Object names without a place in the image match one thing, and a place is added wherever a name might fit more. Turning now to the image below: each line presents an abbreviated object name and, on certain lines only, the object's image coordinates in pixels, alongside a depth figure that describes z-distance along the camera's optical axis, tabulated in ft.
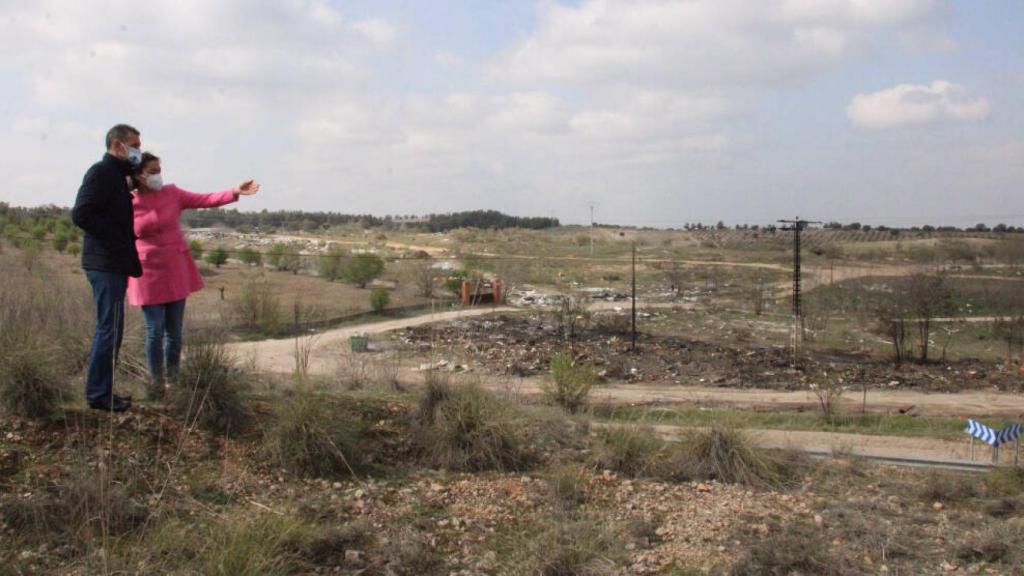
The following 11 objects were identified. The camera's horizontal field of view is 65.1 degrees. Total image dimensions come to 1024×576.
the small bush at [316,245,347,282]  116.06
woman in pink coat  19.33
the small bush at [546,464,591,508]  17.31
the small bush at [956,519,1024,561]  15.08
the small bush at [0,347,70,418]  16.87
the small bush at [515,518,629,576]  13.62
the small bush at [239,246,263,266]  123.54
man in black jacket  16.99
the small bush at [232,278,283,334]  74.83
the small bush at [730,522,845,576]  14.17
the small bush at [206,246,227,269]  117.08
